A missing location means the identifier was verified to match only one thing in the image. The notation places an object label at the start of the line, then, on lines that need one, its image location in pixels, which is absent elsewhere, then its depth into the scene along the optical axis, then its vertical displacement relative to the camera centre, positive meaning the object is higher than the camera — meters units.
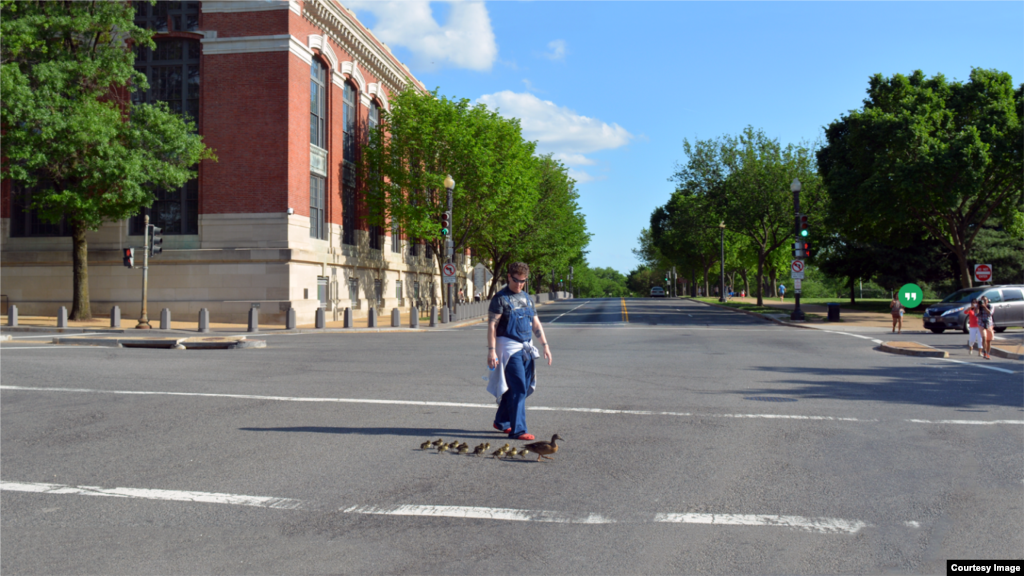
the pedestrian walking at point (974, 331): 17.31 -0.79
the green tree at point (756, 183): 47.06 +7.33
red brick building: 30.78 +4.21
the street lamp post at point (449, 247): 32.47 +2.20
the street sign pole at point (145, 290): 26.17 +0.21
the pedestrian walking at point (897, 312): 25.84 -0.51
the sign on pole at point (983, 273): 29.06 +0.94
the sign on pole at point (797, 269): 32.19 +1.21
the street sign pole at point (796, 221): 31.62 +3.19
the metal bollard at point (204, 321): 25.45 -0.84
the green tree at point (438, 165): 38.59 +6.99
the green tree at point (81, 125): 25.69 +6.12
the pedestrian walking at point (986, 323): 17.20 -0.60
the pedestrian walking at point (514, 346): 7.29 -0.48
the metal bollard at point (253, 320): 26.11 -0.82
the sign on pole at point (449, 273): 32.06 +1.02
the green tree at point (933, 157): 30.91 +6.01
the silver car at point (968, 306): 25.53 -0.44
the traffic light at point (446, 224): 30.69 +3.01
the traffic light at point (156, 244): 26.06 +1.83
